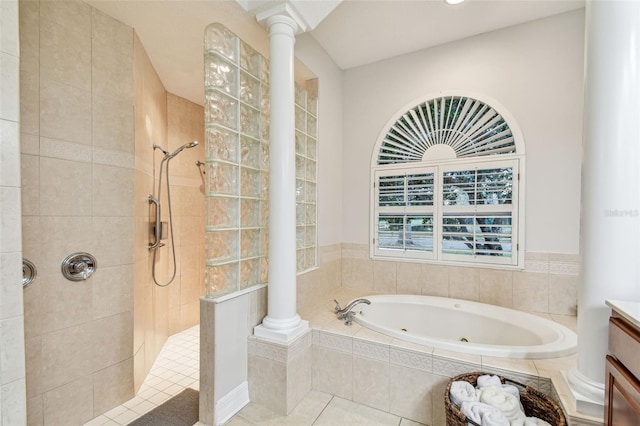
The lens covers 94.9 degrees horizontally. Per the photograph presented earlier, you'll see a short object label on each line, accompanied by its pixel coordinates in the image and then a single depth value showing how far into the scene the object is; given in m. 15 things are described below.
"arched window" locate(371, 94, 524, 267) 2.38
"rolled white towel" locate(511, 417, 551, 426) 1.25
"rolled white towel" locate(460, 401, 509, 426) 1.22
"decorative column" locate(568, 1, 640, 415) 1.10
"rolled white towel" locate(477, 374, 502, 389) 1.46
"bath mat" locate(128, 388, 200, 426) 1.75
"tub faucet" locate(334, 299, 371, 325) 2.13
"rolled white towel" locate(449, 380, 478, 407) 1.39
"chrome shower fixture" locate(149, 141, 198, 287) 2.45
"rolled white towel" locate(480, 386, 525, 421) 1.30
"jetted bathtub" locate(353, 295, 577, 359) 1.68
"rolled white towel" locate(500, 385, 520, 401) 1.41
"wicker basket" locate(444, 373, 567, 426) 1.27
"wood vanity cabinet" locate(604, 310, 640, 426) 0.92
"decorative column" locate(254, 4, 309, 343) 1.83
